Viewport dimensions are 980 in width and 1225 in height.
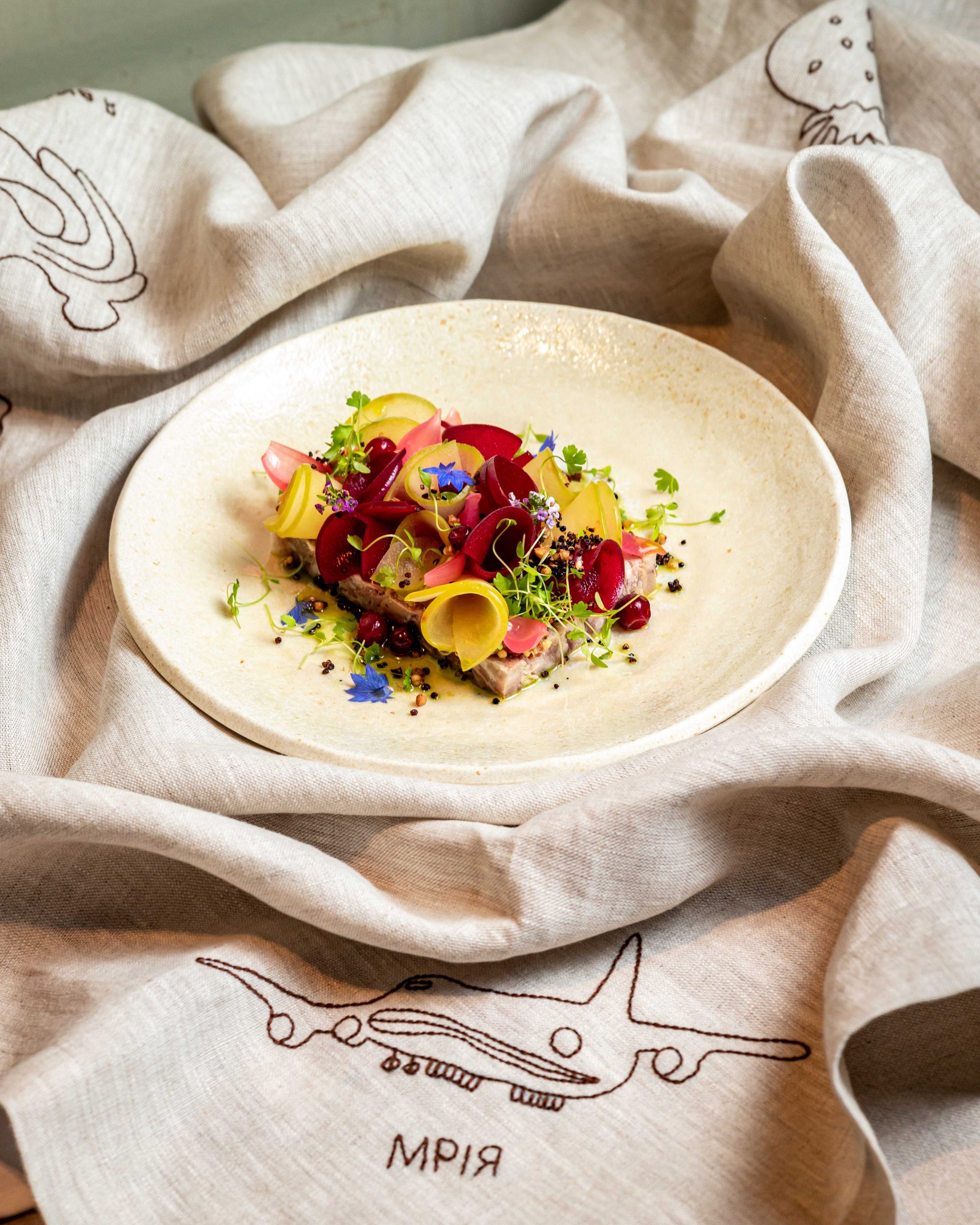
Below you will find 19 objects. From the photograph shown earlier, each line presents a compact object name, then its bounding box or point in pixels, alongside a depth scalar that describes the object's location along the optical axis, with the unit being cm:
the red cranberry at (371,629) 65
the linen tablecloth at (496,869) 53
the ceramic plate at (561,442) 60
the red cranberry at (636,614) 65
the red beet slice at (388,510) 65
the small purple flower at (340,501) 66
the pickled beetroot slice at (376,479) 66
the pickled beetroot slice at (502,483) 65
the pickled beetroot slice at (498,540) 64
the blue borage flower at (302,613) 66
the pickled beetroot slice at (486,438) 68
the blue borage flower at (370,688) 63
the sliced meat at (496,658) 62
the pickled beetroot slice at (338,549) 66
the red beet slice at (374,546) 65
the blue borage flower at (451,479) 65
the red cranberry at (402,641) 64
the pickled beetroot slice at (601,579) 64
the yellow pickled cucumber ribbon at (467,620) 62
